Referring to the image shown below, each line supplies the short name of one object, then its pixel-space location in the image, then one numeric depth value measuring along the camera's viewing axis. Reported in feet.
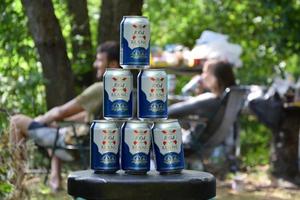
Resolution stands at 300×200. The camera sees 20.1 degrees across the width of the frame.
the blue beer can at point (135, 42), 11.93
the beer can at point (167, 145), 11.53
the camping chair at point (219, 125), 22.80
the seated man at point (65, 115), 21.04
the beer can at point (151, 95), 11.71
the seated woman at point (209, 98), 23.38
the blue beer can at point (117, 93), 11.76
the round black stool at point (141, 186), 11.21
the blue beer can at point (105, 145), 11.57
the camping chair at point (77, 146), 21.21
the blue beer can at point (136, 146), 11.44
